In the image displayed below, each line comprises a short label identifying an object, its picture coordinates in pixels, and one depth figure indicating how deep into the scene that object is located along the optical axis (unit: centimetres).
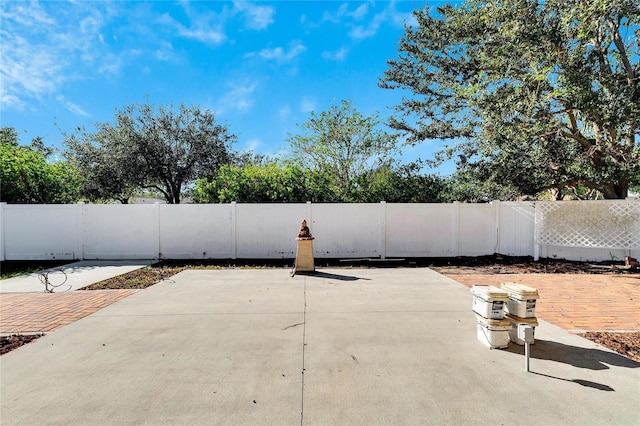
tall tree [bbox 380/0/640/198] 714
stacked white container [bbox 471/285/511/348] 331
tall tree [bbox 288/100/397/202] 1329
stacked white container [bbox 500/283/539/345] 333
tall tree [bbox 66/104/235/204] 1261
